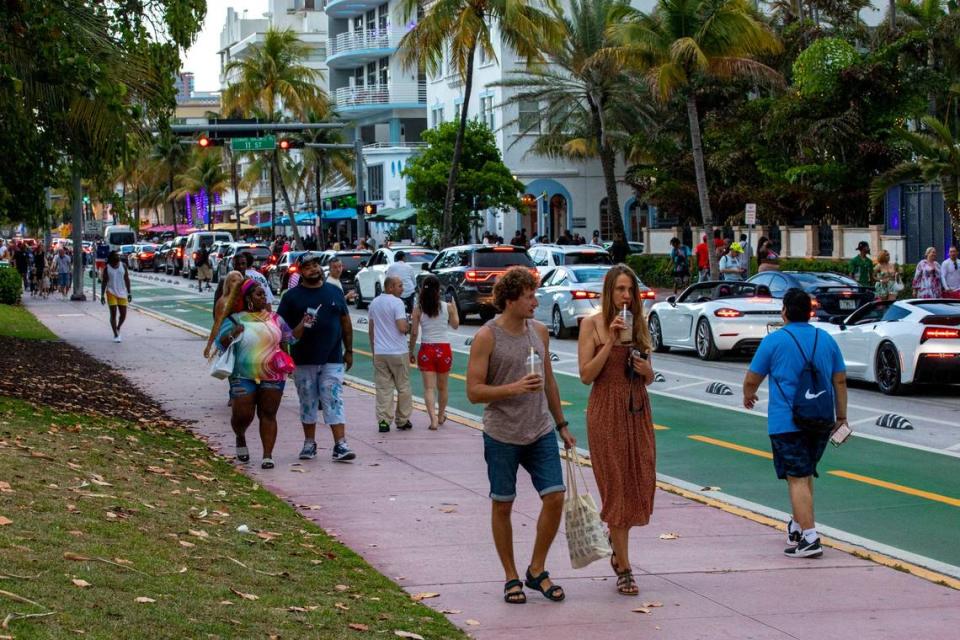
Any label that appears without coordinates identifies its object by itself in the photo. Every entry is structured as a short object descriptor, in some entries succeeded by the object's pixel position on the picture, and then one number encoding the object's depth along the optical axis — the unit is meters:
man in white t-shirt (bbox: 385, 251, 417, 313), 23.42
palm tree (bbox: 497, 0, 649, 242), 52.09
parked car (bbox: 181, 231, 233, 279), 67.75
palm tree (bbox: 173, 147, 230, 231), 106.00
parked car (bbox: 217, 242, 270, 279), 50.16
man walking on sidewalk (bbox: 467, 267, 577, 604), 7.95
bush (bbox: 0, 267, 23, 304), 42.00
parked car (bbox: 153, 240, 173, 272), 75.88
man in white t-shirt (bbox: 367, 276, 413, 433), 15.57
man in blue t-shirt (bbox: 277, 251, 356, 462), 13.34
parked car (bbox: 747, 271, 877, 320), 24.03
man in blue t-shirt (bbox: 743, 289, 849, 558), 9.31
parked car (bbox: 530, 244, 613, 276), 33.91
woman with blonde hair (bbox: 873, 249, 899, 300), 28.25
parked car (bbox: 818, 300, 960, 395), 18.62
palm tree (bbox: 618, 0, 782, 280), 35.41
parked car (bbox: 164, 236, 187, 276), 72.25
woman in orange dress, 8.15
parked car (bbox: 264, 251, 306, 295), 42.47
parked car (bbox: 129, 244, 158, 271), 81.19
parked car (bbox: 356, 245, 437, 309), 38.84
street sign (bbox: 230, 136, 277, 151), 43.47
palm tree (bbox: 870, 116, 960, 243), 33.84
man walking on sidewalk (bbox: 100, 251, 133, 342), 27.98
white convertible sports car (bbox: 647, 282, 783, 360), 24.16
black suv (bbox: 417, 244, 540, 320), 32.84
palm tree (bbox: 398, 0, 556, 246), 44.25
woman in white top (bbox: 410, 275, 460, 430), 15.79
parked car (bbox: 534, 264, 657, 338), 29.12
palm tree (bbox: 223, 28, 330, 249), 70.62
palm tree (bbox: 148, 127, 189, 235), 109.44
